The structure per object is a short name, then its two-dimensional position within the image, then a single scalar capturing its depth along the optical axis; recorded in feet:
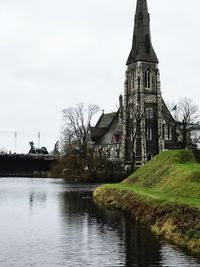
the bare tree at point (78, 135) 337.02
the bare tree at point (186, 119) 330.95
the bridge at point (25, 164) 456.86
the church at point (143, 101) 400.24
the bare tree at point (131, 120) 345.10
